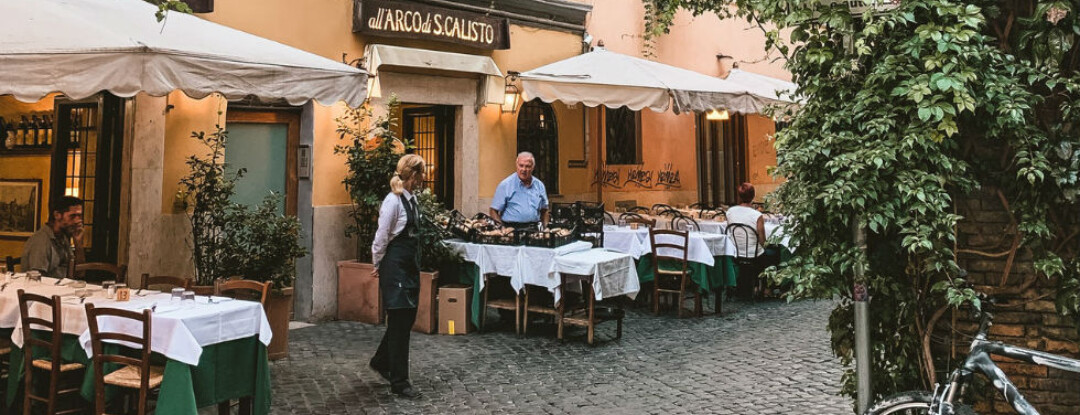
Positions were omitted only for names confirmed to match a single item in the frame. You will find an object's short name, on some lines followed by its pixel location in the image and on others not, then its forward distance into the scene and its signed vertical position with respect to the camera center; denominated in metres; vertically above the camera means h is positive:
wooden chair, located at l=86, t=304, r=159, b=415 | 4.47 -0.65
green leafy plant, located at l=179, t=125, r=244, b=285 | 7.74 +0.34
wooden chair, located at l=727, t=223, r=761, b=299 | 10.19 +0.00
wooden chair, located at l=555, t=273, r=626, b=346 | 7.89 -0.73
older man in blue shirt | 9.15 +0.53
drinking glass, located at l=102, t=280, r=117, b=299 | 5.41 -0.31
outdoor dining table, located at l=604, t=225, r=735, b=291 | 9.53 -0.10
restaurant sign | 9.84 +2.94
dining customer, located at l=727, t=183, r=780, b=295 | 10.19 +0.14
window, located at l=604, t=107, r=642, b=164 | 13.78 +1.94
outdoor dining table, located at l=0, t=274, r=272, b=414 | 4.60 -0.62
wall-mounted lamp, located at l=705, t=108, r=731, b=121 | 13.96 +2.35
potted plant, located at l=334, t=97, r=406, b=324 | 9.15 +0.52
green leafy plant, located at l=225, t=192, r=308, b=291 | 7.42 +0.00
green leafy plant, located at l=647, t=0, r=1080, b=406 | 3.76 +0.49
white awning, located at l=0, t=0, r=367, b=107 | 4.76 +1.25
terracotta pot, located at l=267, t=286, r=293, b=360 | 7.12 -0.68
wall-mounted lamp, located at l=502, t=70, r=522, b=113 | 11.64 +2.21
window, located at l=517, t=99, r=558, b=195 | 12.49 +1.72
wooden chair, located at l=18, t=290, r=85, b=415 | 4.84 -0.74
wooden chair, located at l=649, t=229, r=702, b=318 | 9.35 -0.34
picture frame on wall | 9.32 +0.46
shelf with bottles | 9.08 +1.34
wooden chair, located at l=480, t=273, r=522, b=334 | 8.40 -0.65
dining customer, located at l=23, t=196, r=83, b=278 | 6.57 +0.04
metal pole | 4.00 -0.45
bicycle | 3.38 -0.62
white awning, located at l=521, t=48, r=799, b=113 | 9.62 +2.00
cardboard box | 8.44 -0.70
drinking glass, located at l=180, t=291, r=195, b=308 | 5.21 -0.36
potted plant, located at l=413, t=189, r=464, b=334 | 8.51 -0.16
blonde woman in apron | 6.11 -0.13
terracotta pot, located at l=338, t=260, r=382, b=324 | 9.14 -0.58
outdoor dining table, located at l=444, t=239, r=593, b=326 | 8.06 -0.18
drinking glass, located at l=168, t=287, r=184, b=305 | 5.28 -0.34
